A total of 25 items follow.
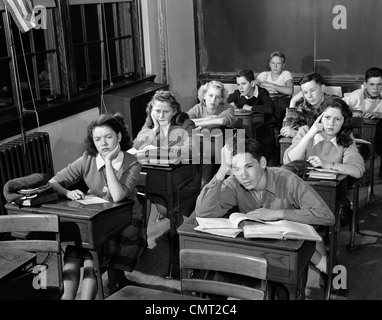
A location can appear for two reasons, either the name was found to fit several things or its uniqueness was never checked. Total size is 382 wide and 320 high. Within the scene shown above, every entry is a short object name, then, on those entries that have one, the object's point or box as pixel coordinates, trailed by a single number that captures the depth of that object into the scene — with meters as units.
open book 2.46
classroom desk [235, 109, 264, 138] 5.29
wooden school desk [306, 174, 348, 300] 3.20
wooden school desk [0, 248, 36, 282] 2.33
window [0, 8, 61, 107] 4.64
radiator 4.22
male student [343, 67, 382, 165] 5.29
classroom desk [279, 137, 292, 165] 4.08
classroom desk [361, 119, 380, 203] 4.71
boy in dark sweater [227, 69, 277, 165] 5.65
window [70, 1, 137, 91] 5.52
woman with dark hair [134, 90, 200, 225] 4.12
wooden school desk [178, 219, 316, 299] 2.41
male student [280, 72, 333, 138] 4.42
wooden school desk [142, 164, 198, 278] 3.63
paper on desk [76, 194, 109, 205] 3.08
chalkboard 6.52
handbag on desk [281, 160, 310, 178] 3.28
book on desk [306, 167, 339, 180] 3.28
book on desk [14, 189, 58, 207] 3.01
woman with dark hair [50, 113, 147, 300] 3.19
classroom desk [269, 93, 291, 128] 6.21
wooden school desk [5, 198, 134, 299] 2.88
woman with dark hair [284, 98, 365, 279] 3.39
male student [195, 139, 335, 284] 2.70
